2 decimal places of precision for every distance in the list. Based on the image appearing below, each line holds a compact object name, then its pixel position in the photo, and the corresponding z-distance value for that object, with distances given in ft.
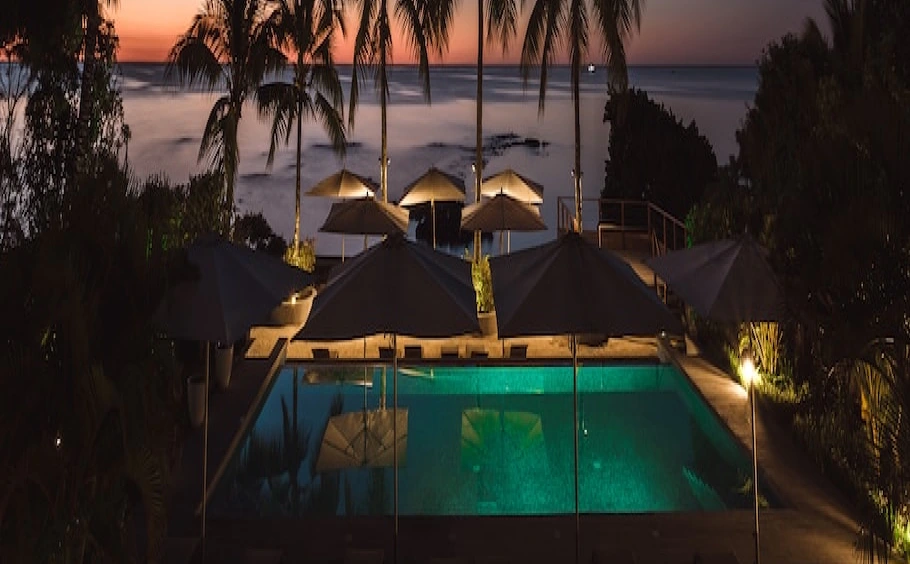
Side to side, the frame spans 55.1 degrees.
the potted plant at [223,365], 34.88
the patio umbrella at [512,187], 59.36
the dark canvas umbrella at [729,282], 22.21
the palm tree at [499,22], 53.16
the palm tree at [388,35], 55.77
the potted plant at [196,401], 30.30
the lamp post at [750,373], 20.48
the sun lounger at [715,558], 18.48
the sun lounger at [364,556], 18.74
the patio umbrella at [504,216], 48.83
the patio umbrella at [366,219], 47.78
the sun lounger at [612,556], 18.72
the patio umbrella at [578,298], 19.88
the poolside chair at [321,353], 42.26
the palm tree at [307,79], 53.21
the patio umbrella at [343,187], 62.54
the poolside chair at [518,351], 42.52
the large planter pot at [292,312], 48.52
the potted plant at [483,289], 49.11
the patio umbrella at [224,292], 19.61
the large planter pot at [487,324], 47.21
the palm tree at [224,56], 50.44
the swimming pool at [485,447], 27.07
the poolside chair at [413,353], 43.45
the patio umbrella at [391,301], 20.38
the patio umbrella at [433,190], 58.18
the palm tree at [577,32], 46.55
